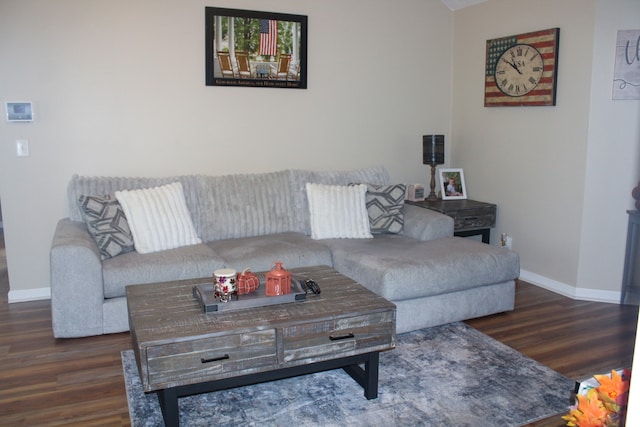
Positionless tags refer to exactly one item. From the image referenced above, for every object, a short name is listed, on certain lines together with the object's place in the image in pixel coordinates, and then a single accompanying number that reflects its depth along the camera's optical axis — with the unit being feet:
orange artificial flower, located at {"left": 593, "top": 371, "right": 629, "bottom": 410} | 3.60
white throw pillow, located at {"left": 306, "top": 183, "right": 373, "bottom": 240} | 13.46
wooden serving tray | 8.18
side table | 14.92
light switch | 12.67
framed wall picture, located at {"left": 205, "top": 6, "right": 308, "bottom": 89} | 13.87
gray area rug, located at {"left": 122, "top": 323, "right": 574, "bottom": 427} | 8.07
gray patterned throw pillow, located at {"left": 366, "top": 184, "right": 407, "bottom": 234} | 13.71
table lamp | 15.88
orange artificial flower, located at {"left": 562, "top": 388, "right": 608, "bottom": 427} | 3.70
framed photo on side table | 16.49
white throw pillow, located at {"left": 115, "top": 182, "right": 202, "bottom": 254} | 11.80
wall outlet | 15.29
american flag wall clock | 13.57
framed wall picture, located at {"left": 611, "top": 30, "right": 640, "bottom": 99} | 12.29
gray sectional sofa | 10.60
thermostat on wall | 12.48
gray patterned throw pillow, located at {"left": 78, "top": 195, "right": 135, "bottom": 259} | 11.33
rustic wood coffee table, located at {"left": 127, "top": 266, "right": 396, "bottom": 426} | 7.34
